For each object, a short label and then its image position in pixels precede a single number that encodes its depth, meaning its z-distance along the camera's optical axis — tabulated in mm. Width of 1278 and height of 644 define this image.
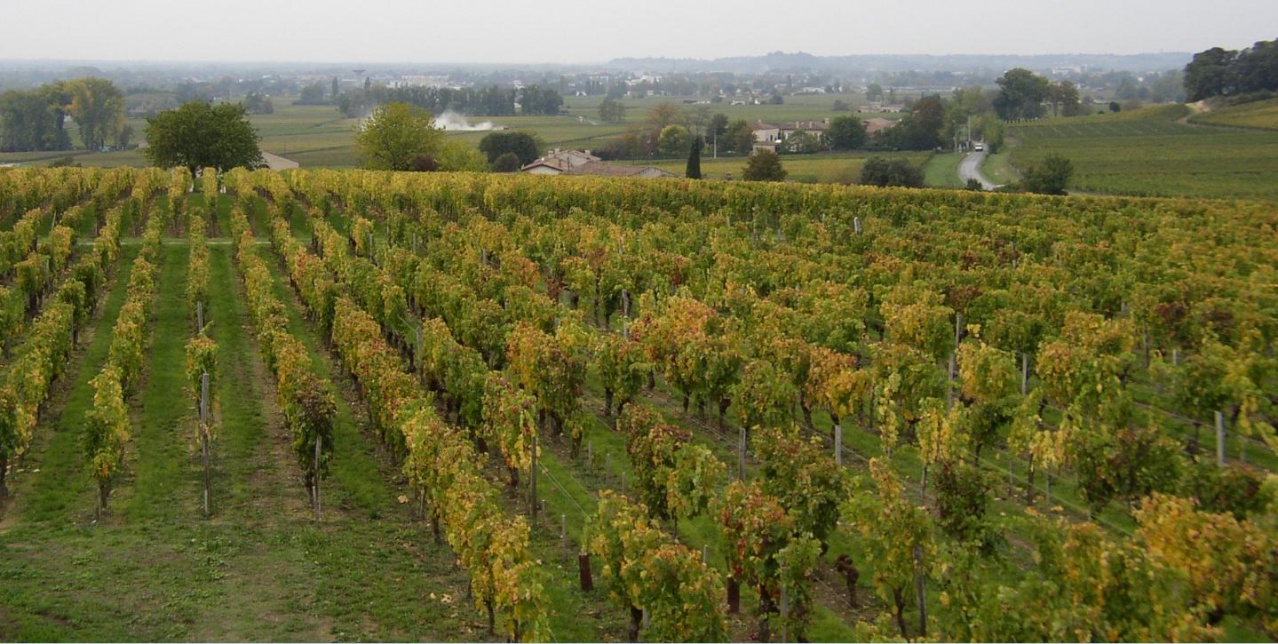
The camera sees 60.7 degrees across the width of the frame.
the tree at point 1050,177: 65812
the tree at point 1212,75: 115625
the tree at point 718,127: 111738
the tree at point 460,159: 76819
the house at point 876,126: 113550
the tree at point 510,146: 96125
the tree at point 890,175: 72812
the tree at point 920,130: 107000
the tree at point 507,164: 87562
